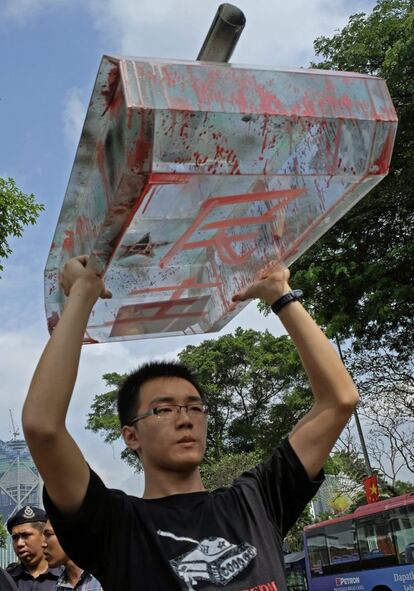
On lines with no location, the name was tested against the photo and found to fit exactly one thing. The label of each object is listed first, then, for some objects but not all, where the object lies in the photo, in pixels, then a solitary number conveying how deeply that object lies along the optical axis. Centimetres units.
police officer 429
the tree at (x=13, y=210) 783
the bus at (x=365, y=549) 1241
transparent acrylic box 132
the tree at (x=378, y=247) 802
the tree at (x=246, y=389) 2356
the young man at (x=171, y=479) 144
